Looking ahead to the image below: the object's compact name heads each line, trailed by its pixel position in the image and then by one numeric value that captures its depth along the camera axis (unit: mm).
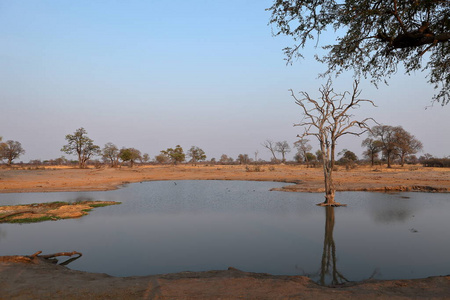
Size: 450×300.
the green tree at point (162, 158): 94438
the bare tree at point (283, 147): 89581
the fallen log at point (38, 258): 6954
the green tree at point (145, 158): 102794
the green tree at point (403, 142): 52969
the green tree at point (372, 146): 56344
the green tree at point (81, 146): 59156
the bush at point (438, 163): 51062
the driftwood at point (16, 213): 13559
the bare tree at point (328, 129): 15922
